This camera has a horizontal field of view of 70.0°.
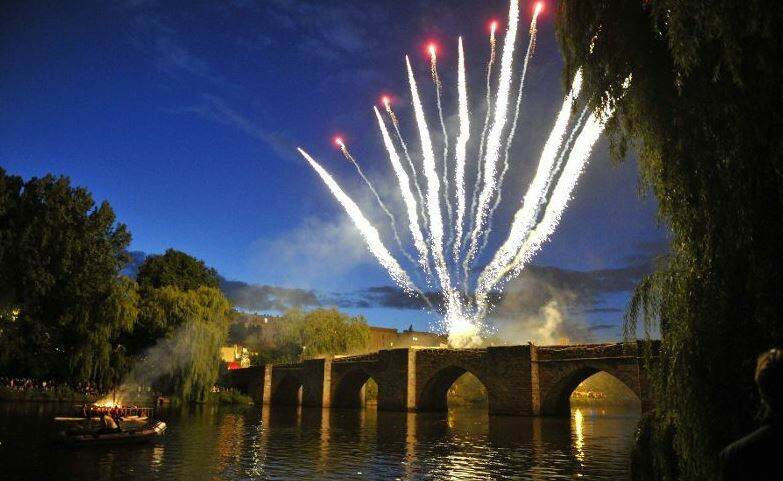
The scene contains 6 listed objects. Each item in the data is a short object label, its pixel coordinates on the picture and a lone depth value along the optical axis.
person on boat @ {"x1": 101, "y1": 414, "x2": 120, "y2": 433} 21.83
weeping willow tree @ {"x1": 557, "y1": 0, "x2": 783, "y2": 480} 6.79
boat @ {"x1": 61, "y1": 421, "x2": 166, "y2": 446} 20.80
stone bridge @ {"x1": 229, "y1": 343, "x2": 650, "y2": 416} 36.56
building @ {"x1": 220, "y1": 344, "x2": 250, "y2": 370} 93.12
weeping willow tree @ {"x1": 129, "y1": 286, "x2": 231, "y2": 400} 46.91
